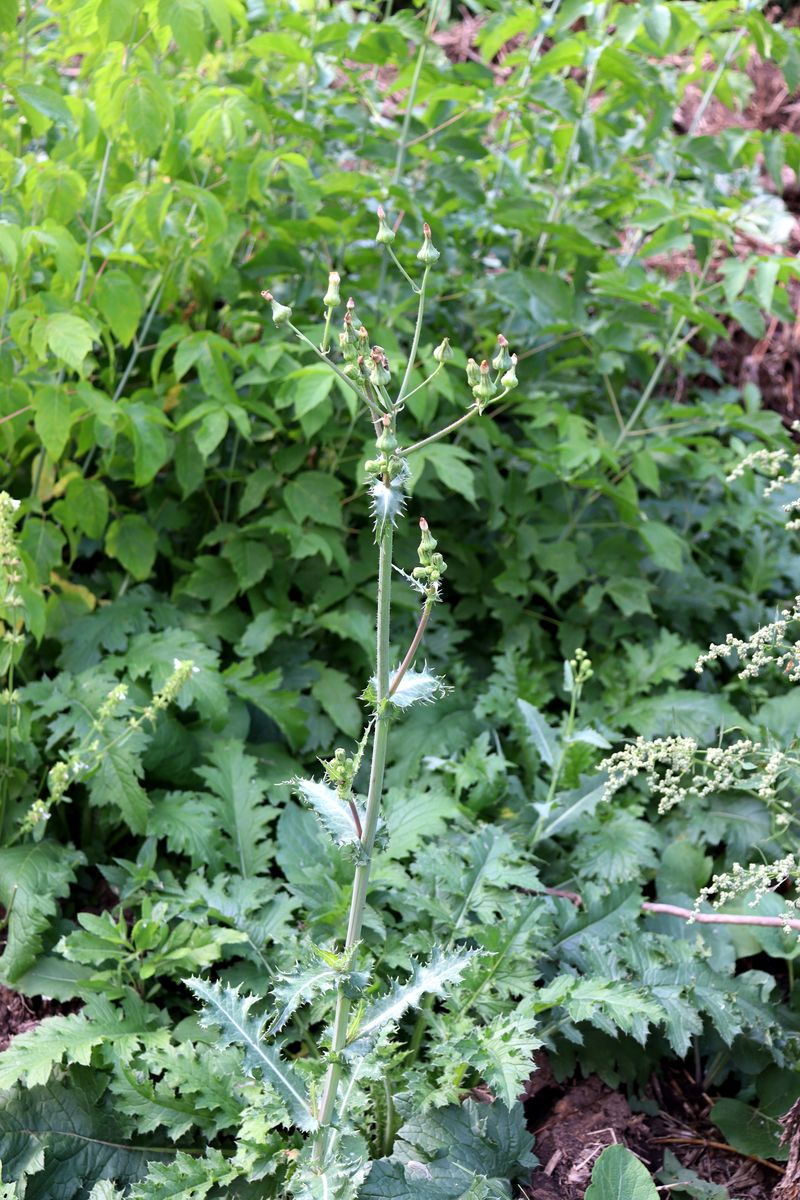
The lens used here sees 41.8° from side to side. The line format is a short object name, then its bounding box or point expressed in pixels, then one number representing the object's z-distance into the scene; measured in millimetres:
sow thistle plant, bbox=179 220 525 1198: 1450
